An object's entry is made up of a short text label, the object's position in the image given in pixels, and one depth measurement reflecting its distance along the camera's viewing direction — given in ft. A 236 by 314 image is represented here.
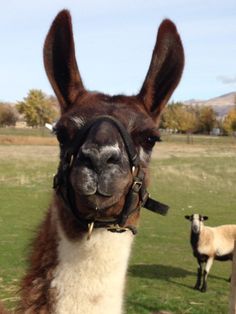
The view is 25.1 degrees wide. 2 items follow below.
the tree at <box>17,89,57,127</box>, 268.00
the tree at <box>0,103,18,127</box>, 323.37
